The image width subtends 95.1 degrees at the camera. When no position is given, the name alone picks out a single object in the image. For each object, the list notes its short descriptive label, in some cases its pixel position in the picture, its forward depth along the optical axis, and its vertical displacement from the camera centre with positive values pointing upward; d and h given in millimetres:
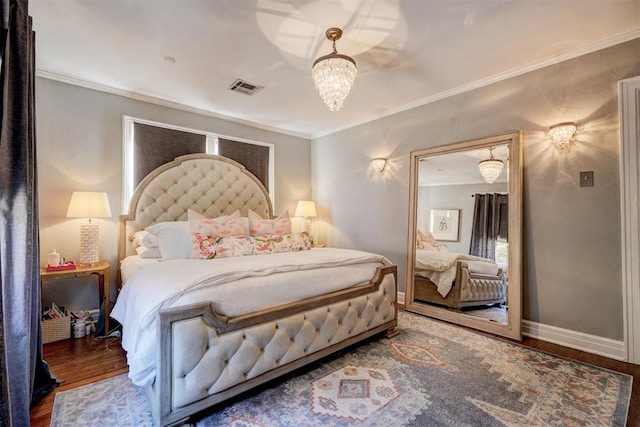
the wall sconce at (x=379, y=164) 3936 +671
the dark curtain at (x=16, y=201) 1226 +55
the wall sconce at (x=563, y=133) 2465 +686
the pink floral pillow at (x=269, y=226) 3303 -149
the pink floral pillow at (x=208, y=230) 2537 -169
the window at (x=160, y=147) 3297 +849
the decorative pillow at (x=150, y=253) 2834 -387
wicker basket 2598 -1050
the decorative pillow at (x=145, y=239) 2881 -266
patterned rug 1622 -1142
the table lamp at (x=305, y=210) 4602 +49
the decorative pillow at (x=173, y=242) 2586 -258
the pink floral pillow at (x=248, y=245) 2555 -302
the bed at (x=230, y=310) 1533 -625
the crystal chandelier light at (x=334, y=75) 2080 +999
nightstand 2527 -544
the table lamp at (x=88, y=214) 2748 -9
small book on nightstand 2588 -485
